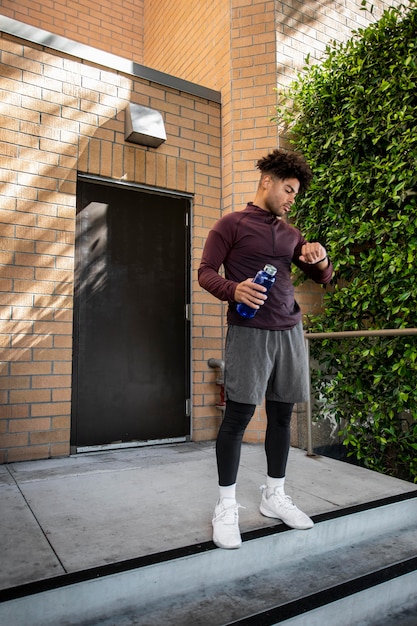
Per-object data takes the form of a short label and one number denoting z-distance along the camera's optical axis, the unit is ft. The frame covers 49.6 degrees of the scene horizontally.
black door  11.07
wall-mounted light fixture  11.44
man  6.39
